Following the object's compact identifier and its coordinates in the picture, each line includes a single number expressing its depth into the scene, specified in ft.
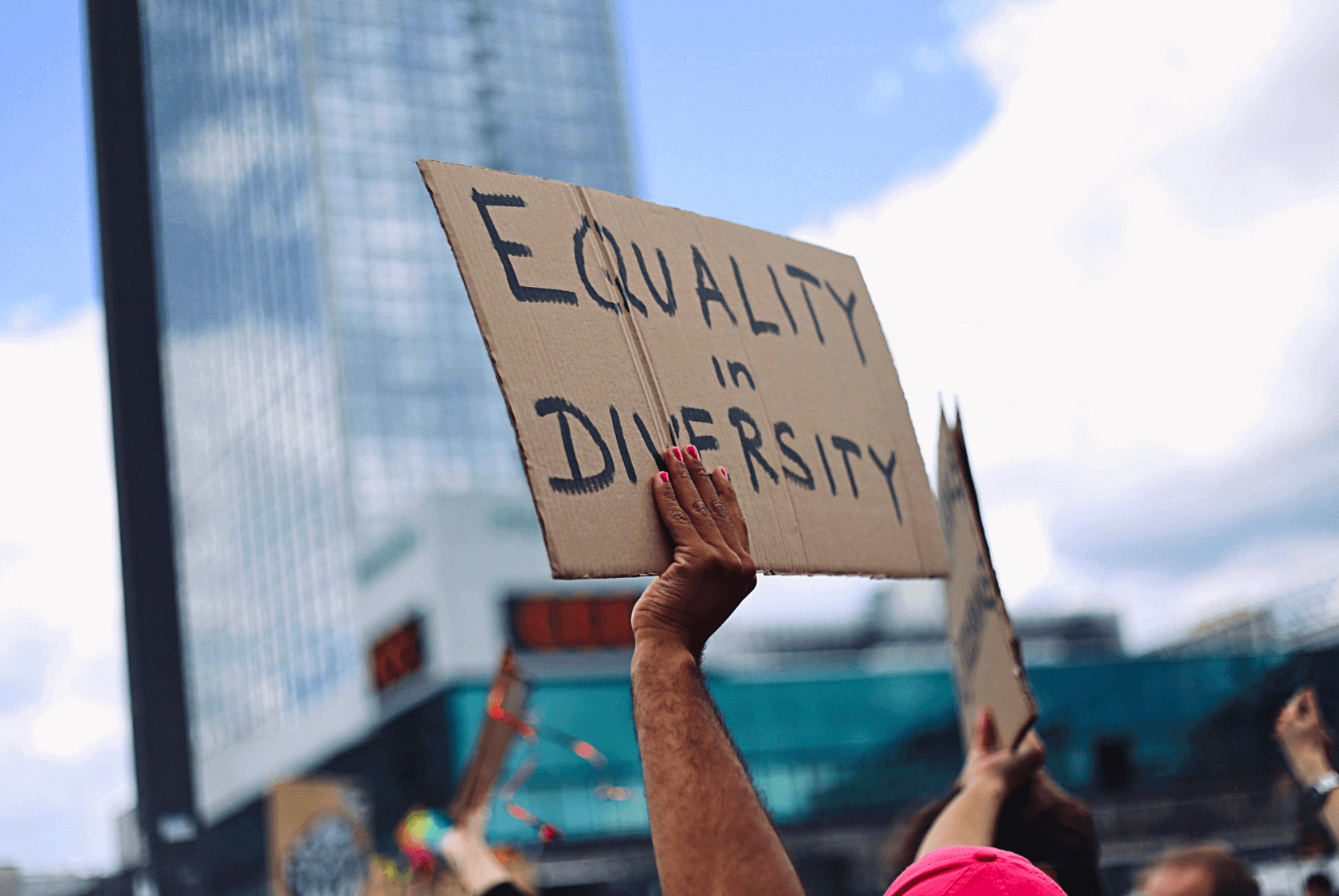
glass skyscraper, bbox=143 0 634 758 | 204.23
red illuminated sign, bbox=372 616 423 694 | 110.52
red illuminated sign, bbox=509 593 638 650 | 105.19
